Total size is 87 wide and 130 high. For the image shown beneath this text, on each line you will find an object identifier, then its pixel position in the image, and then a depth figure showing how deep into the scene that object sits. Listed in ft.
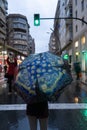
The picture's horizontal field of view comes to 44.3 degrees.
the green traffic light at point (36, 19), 26.51
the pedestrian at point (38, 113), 4.60
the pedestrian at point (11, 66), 15.59
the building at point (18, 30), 169.81
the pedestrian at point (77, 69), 30.25
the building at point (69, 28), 62.24
